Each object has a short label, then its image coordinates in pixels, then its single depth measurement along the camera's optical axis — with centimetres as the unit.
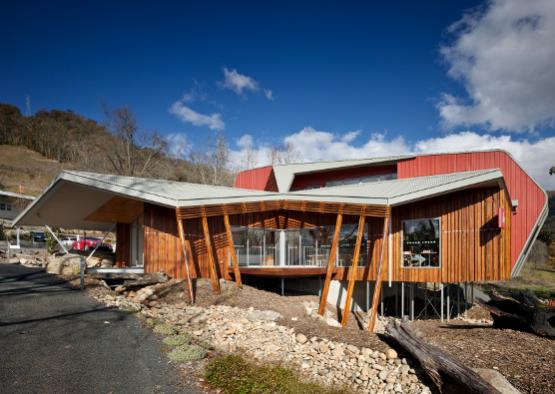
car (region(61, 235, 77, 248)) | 2910
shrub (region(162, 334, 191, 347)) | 738
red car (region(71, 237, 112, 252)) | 2759
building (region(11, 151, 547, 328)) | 1307
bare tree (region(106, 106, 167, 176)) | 3575
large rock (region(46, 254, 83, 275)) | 1544
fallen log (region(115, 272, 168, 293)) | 1307
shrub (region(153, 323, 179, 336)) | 811
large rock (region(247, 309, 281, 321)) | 1021
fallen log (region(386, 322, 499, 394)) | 516
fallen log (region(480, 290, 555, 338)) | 845
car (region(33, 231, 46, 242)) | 3152
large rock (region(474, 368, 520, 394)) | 536
